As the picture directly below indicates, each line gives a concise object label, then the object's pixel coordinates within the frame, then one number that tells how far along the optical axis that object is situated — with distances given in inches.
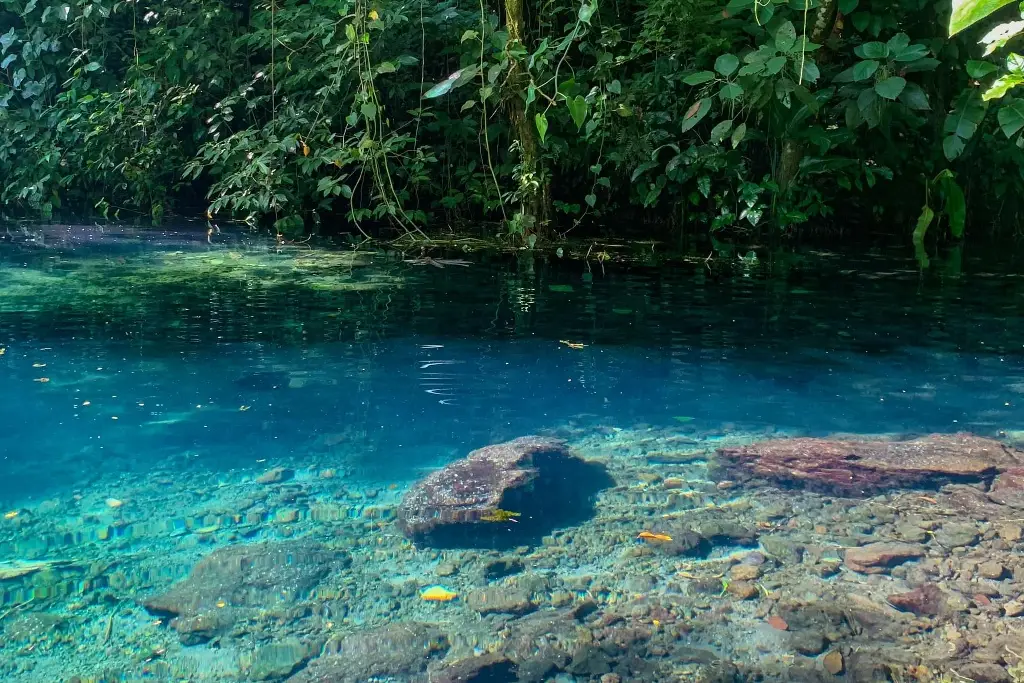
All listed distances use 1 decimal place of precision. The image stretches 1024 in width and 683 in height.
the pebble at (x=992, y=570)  87.7
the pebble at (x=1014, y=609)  81.8
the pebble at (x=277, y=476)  108.6
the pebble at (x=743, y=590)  85.4
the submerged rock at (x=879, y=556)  90.3
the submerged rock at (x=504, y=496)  97.7
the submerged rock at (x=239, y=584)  81.7
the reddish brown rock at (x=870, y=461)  108.3
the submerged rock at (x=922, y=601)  82.9
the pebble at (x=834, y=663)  74.2
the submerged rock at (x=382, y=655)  74.2
